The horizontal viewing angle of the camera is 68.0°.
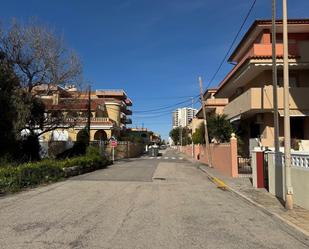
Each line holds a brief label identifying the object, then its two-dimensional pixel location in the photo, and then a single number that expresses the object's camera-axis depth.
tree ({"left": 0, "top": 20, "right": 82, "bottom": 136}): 16.32
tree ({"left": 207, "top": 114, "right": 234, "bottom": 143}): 17.27
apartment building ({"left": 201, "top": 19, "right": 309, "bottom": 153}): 13.90
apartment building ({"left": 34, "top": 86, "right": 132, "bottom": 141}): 19.24
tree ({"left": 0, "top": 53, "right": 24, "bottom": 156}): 13.09
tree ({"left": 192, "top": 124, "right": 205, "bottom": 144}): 25.95
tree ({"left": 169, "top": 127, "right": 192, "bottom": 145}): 55.64
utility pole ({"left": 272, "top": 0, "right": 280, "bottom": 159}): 8.40
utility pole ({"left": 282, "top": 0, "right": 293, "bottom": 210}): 6.58
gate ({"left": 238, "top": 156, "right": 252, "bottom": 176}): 14.08
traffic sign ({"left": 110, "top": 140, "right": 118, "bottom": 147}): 24.73
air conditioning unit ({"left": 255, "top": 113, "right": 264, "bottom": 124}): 14.83
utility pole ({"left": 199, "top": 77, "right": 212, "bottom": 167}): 20.33
